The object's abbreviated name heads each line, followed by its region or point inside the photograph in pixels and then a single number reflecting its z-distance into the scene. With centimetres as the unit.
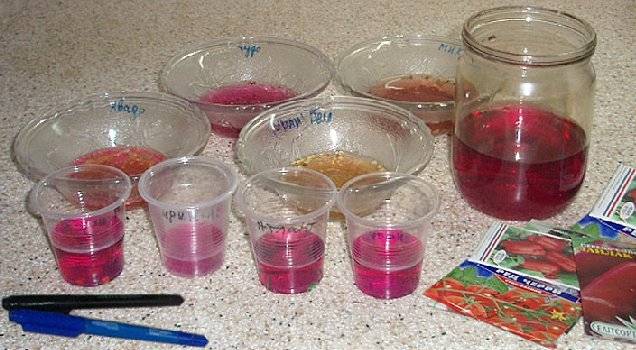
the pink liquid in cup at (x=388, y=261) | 81
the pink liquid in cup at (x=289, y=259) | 82
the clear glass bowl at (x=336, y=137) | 100
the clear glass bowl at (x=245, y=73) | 114
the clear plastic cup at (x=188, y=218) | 85
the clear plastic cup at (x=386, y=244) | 81
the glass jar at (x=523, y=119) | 89
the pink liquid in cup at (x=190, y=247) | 86
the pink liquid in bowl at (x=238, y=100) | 106
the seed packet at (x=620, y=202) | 91
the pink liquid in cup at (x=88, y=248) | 83
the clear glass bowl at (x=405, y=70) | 112
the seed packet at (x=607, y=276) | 76
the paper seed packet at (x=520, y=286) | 78
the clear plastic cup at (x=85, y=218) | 83
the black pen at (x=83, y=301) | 80
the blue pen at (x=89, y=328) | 77
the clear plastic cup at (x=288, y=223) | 82
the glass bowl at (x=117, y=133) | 102
